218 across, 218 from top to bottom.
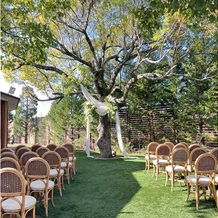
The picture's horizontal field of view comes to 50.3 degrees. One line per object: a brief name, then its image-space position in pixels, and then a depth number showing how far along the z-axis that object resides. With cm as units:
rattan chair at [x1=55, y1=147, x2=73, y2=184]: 575
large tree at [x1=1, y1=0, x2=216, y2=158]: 462
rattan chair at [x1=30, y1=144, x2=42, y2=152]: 623
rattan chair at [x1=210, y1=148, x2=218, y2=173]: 492
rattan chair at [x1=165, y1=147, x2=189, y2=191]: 496
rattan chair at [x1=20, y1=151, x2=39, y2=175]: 445
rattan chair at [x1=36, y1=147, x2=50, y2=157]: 542
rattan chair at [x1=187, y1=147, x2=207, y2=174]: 477
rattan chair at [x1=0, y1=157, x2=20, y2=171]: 354
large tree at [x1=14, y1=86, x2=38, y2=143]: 1698
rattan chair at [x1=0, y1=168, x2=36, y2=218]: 280
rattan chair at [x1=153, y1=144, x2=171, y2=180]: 595
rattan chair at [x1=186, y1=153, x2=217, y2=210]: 385
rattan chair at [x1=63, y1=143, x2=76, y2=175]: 665
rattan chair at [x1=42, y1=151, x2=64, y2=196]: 469
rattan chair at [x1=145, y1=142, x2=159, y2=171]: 686
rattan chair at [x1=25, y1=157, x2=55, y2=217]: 374
